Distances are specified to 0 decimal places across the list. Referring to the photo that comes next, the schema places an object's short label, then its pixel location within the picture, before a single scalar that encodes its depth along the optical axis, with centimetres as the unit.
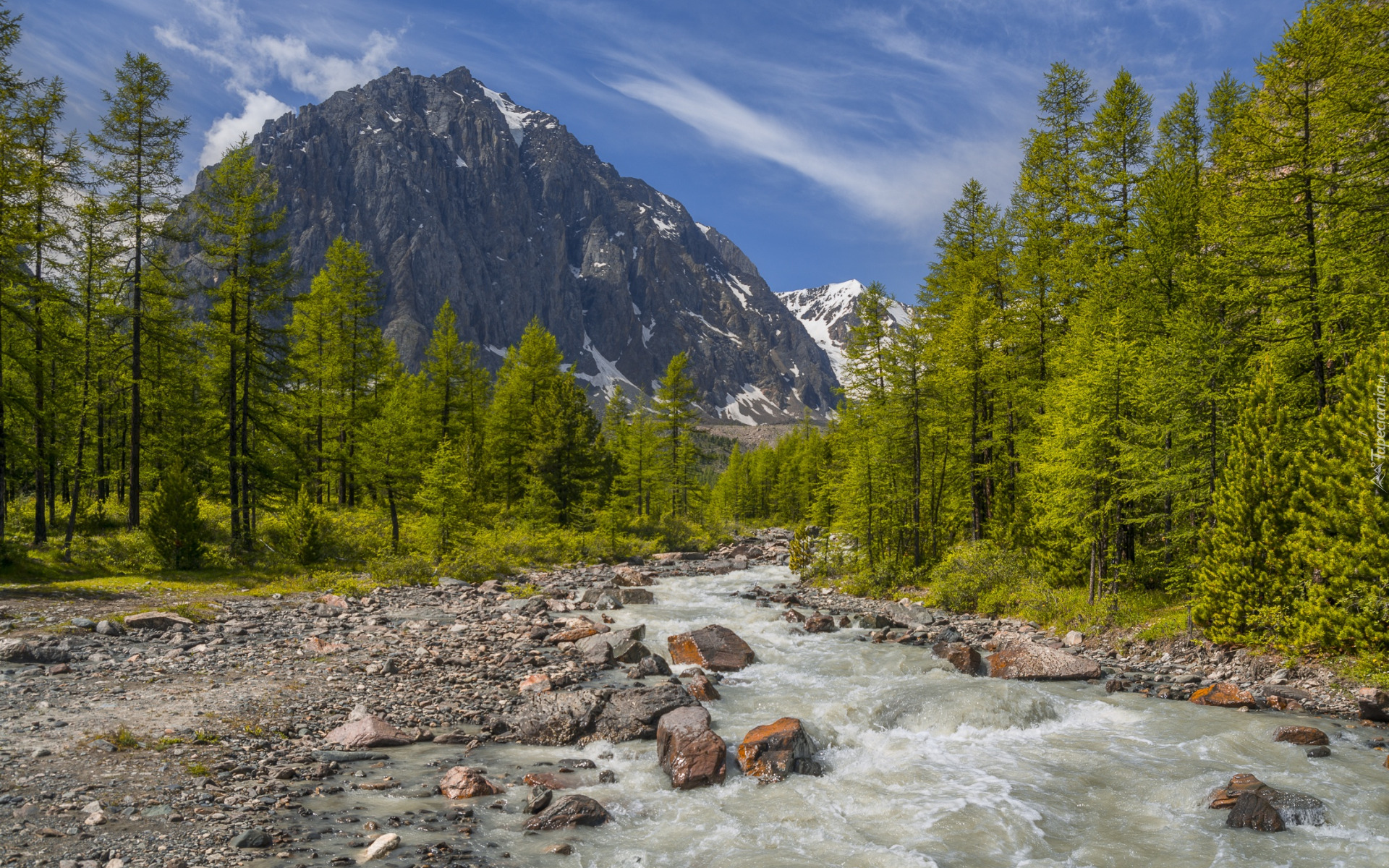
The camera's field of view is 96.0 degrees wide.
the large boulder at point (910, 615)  2108
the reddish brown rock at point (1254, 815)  817
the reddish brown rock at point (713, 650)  1595
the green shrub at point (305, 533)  2427
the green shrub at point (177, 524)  2038
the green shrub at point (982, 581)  2188
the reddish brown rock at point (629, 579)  2888
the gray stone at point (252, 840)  661
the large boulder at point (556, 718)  1069
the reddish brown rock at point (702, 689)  1320
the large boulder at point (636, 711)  1094
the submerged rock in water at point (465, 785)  837
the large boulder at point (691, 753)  940
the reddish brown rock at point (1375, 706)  1132
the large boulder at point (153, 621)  1409
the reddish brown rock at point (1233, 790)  870
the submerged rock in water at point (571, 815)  786
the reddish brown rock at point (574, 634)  1716
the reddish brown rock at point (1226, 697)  1245
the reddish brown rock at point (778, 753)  980
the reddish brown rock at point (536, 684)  1303
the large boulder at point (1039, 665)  1480
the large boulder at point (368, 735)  977
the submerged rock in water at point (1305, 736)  1050
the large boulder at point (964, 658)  1522
